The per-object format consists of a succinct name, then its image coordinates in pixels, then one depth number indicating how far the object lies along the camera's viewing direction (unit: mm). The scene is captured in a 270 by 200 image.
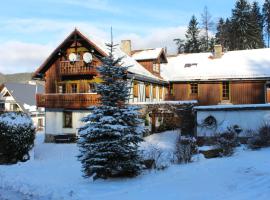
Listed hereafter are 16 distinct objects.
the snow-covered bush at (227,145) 16766
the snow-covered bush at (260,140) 18453
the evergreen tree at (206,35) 64938
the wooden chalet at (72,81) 32656
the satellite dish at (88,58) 32844
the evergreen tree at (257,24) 60422
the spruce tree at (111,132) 14523
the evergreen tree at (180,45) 66000
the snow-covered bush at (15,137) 21781
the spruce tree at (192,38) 63856
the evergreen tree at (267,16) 65806
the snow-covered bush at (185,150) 15797
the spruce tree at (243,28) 60562
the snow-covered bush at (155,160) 15500
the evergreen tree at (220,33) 65062
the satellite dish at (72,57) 33562
